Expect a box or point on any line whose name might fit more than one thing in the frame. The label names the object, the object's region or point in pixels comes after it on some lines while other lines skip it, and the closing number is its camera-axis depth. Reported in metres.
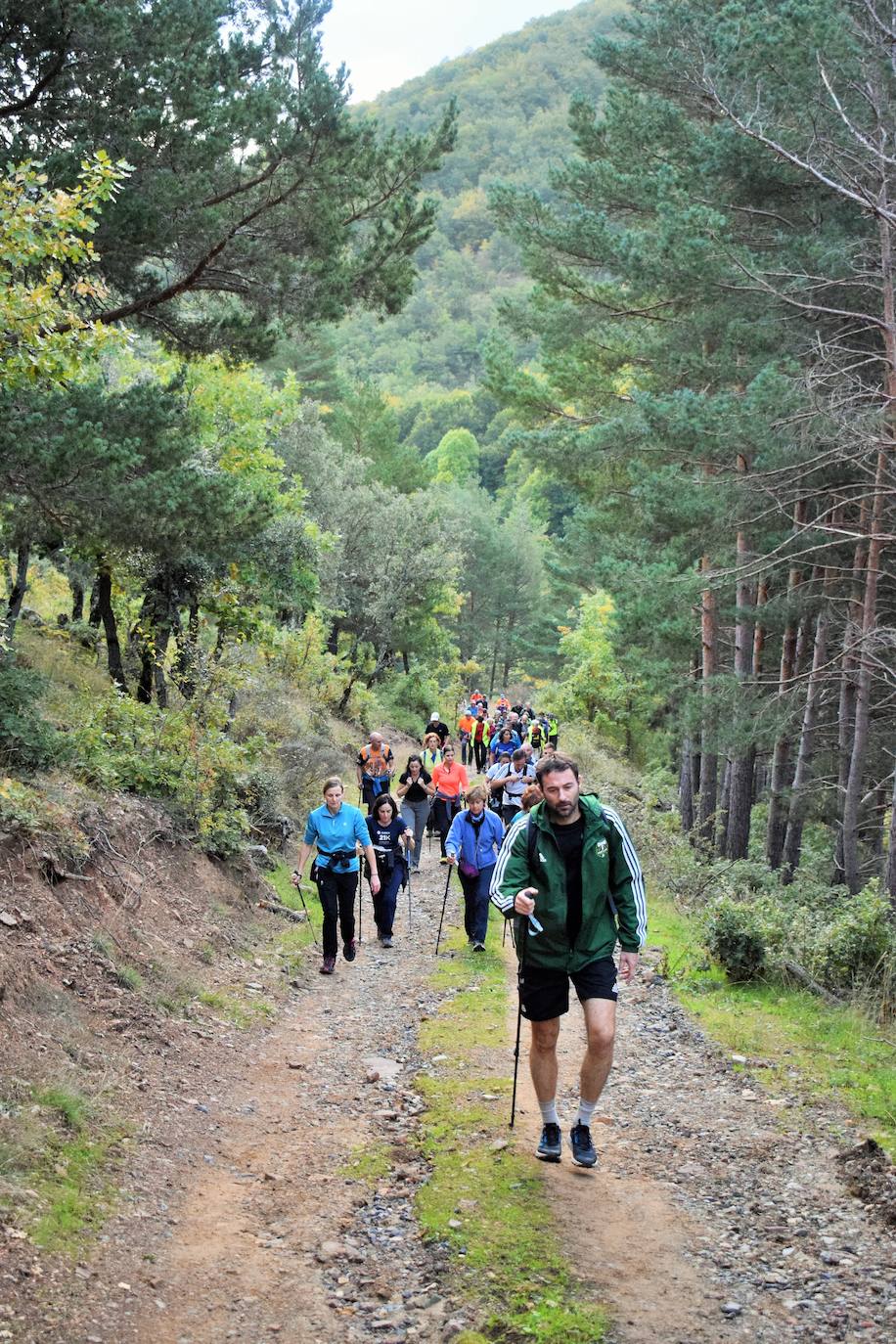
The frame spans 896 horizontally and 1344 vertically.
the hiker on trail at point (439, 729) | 16.24
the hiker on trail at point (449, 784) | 15.08
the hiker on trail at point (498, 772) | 15.96
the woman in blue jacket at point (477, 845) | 11.58
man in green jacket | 5.64
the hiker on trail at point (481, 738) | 27.78
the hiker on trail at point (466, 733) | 28.39
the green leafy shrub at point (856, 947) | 9.62
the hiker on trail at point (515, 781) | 14.22
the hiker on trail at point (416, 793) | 14.45
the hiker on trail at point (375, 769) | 13.49
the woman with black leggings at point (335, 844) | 10.19
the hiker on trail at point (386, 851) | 12.01
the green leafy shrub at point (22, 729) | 9.49
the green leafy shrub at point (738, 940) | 10.02
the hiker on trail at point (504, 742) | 17.88
